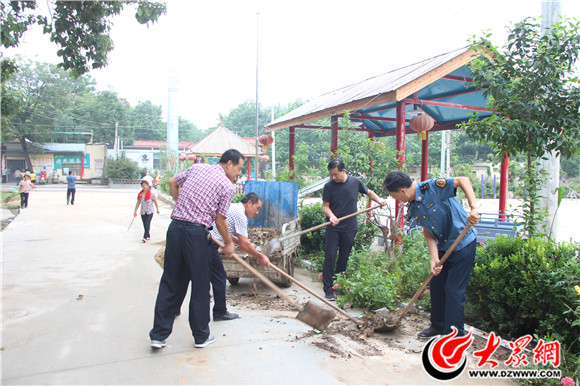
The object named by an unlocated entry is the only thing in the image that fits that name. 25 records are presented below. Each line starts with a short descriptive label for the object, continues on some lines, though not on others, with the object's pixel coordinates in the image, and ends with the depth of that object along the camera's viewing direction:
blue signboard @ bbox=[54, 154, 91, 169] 41.22
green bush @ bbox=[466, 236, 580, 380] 3.29
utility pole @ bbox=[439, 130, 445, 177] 21.48
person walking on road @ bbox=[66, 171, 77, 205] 18.19
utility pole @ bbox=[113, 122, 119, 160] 41.21
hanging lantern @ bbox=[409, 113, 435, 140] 7.73
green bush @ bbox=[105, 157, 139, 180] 36.88
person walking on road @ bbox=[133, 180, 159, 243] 9.12
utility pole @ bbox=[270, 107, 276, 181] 26.68
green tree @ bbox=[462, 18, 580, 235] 4.09
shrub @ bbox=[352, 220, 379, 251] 6.75
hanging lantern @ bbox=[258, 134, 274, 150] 14.01
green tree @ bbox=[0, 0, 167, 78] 5.87
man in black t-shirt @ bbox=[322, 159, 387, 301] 5.33
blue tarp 7.13
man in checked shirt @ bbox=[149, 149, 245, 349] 3.56
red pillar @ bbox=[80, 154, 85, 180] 42.08
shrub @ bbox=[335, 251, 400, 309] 4.51
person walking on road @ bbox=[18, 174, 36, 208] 16.06
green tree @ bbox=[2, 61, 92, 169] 38.22
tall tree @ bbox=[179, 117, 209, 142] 61.06
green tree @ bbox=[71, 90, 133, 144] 44.44
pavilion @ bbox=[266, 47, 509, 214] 6.88
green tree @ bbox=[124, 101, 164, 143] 52.56
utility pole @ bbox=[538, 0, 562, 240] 5.28
